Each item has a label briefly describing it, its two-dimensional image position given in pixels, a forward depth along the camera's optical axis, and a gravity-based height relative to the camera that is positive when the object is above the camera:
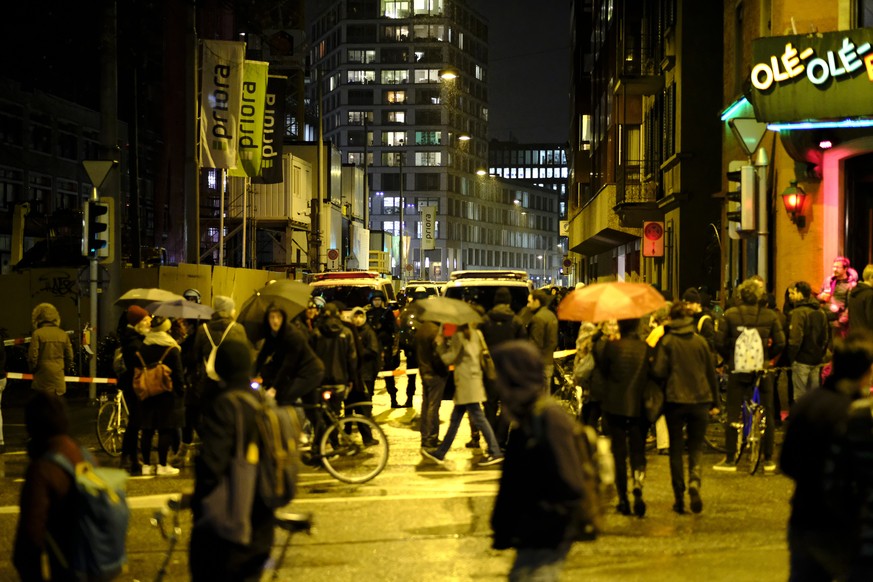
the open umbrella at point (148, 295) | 13.95 -0.04
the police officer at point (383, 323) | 18.94 -0.51
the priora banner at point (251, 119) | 27.95 +4.33
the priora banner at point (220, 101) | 26.33 +4.52
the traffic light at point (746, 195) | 18.95 +1.71
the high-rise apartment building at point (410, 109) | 154.38 +25.94
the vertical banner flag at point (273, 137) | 30.73 +4.33
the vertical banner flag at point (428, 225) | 101.78 +6.57
